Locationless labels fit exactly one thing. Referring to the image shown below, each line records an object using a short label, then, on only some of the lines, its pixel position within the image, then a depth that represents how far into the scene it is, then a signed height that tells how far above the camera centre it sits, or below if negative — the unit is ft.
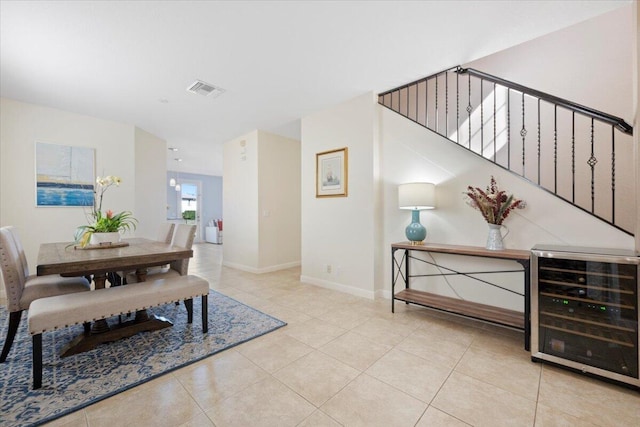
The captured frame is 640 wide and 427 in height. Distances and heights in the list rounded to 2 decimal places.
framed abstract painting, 12.08 +1.85
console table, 6.73 -2.81
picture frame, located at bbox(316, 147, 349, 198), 11.89 +1.87
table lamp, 8.99 +0.38
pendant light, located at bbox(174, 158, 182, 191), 30.53 +3.78
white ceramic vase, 7.72 -0.81
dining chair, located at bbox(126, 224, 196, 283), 9.22 -1.82
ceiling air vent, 10.19 +5.02
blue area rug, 4.88 -3.55
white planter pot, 8.43 -0.81
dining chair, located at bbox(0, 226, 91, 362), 6.21 -1.95
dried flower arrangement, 7.70 +0.25
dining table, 6.20 -1.27
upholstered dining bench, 5.31 -2.10
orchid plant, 8.38 -0.42
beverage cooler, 5.23 -2.14
